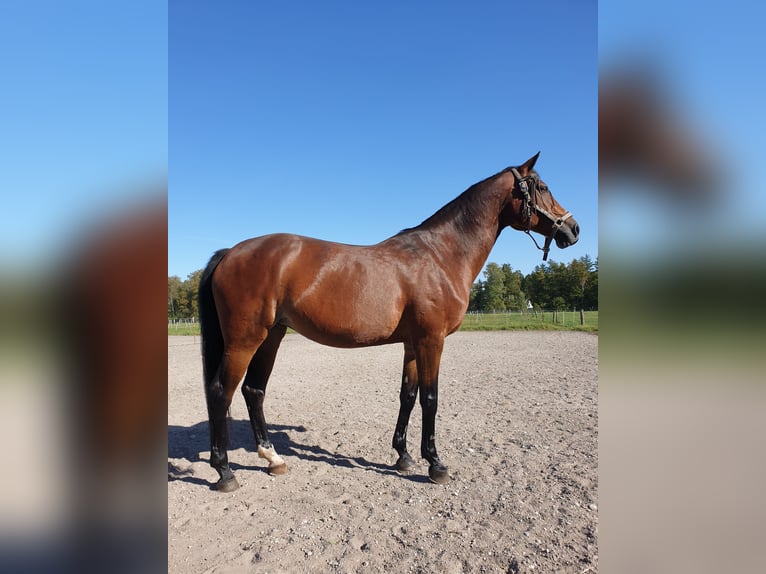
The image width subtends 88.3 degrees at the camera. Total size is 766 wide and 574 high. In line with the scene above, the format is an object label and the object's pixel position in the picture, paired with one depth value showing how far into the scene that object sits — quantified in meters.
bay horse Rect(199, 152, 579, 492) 3.52
